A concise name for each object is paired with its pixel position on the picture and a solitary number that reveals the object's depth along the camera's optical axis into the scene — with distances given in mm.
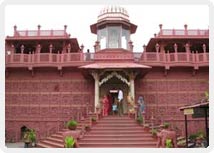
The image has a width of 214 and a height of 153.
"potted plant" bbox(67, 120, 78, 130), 14098
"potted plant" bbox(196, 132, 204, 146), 14854
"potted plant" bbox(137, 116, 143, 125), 16109
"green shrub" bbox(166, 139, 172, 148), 12611
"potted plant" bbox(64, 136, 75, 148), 12347
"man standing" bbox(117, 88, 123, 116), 18578
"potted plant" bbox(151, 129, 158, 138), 14739
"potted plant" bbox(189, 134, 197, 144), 16762
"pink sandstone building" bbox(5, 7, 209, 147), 19781
